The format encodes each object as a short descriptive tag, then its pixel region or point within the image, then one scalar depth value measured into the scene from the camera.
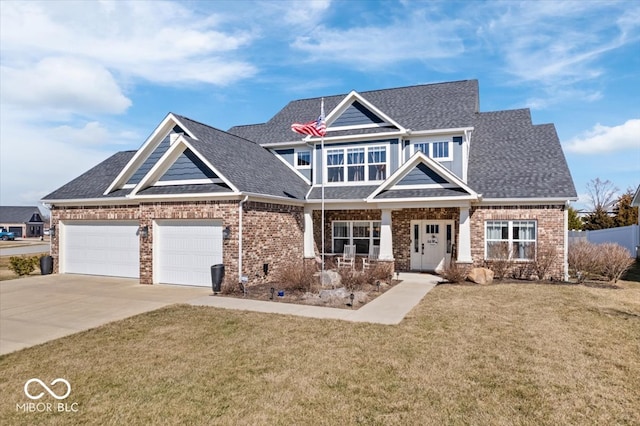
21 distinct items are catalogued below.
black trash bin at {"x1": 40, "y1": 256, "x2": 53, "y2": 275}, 17.62
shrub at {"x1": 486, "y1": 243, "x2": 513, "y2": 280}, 15.39
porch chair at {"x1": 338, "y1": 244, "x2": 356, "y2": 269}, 17.31
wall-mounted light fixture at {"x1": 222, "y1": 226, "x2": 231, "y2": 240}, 13.34
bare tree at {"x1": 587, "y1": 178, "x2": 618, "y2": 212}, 50.66
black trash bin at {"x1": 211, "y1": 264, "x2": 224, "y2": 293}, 12.75
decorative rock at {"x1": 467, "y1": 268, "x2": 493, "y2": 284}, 14.17
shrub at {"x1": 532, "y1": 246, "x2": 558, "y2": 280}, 14.89
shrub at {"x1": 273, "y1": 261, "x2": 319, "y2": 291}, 12.89
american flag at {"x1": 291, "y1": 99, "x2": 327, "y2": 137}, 15.49
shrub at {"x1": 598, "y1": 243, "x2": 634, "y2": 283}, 15.04
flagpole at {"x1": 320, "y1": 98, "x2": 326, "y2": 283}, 13.69
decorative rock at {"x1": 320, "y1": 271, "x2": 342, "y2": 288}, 13.30
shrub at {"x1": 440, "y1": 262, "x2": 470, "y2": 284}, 14.44
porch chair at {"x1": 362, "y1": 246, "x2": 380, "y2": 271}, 17.29
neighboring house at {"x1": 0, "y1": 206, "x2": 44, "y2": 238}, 74.25
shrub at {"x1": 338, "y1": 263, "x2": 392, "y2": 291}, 13.59
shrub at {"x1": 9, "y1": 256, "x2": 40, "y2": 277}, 17.61
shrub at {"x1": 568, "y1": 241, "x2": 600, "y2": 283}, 16.19
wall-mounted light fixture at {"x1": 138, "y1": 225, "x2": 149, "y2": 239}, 14.84
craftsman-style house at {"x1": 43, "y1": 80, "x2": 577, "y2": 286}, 14.34
